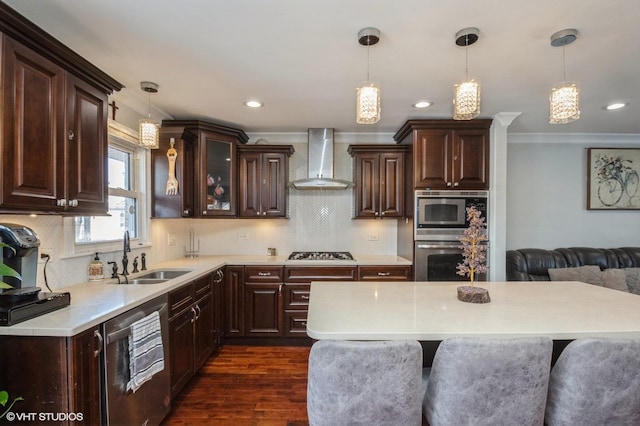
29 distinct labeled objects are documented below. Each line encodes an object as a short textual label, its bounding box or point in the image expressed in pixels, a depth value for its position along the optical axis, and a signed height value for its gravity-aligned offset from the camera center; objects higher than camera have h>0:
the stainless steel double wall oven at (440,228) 3.17 -0.19
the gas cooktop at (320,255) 3.58 -0.55
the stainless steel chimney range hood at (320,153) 3.74 +0.71
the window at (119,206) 2.31 +0.05
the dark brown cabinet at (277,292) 3.34 -0.89
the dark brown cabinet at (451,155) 3.17 +0.58
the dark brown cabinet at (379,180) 3.61 +0.36
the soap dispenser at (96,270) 2.27 -0.44
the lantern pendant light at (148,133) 2.30 +0.59
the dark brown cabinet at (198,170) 3.13 +0.44
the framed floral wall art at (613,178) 3.88 +0.40
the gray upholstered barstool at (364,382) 1.12 -0.64
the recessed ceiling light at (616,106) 2.87 +1.00
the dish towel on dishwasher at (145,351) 1.68 -0.81
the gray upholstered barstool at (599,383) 1.14 -0.67
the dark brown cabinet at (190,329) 2.23 -0.97
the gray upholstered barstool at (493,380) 1.13 -0.64
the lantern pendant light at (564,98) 1.71 +0.63
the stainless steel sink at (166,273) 2.81 -0.58
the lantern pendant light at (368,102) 1.64 +0.59
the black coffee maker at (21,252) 1.43 -0.20
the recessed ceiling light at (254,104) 2.86 +1.02
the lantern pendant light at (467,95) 1.67 +0.64
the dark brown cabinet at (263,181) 3.63 +0.36
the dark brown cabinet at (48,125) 1.39 +0.46
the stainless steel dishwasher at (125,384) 1.54 -0.93
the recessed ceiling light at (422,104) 2.83 +1.00
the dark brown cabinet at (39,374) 1.35 -0.72
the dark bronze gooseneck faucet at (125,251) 2.46 -0.33
